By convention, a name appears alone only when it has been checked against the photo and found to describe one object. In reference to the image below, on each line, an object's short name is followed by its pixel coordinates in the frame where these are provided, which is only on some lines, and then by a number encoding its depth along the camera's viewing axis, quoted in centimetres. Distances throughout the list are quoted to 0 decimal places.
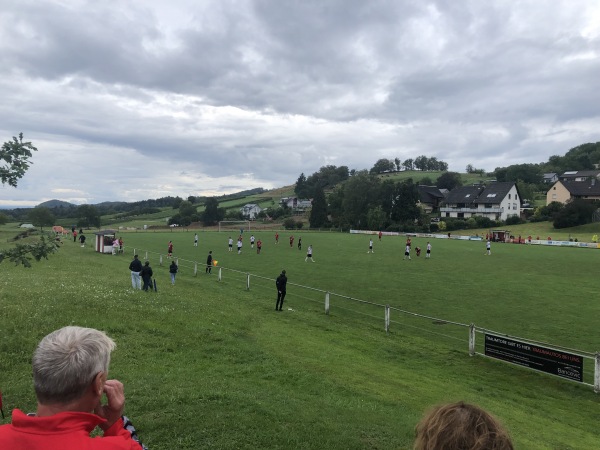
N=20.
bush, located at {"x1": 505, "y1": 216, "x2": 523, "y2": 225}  8038
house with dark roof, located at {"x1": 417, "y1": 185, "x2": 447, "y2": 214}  11769
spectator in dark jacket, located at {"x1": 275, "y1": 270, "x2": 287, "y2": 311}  1736
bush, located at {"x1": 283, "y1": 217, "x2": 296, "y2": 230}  10288
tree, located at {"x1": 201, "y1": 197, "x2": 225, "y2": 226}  11994
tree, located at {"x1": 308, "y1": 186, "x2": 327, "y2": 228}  10462
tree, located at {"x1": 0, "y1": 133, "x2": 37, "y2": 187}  631
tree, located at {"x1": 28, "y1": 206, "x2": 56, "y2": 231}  8806
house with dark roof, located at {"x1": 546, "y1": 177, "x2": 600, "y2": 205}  8975
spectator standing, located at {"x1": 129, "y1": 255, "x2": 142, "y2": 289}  1897
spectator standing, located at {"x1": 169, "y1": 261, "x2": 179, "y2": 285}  2258
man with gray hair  201
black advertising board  1090
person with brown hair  190
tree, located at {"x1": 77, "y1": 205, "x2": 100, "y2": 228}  10094
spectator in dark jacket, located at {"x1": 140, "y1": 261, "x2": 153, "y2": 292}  1864
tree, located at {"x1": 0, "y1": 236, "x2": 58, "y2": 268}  613
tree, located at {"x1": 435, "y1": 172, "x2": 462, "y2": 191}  14275
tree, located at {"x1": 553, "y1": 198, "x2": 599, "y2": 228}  6925
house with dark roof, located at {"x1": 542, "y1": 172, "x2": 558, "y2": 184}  13789
